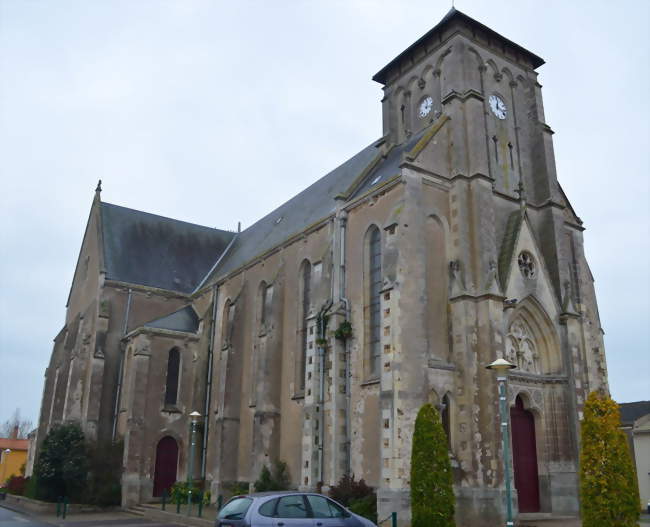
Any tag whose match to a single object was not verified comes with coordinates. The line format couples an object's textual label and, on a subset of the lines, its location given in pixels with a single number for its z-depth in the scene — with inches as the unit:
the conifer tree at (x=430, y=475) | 620.1
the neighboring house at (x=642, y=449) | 1492.4
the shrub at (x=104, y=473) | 1072.2
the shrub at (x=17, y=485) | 1292.1
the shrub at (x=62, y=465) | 1048.2
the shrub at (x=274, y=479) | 923.4
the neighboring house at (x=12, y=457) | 2358.5
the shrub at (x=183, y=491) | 1035.3
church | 779.1
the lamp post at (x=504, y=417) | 512.4
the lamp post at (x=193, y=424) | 892.5
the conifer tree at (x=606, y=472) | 576.7
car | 465.7
